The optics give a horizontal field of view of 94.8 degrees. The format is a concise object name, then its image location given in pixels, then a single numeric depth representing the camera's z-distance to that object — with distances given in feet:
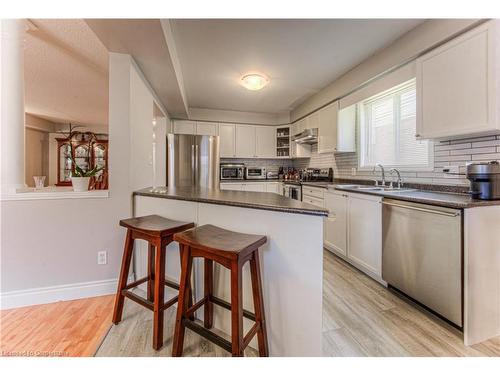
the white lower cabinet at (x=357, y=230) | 7.43
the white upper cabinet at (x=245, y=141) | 16.93
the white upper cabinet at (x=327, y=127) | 11.32
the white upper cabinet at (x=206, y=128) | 16.06
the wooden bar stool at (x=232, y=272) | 3.57
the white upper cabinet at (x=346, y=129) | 11.00
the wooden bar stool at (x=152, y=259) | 4.72
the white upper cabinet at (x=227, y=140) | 16.58
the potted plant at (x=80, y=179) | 6.74
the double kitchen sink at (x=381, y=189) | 7.98
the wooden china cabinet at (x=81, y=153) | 21.93
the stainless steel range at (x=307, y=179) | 13.23
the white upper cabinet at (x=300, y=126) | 14.69
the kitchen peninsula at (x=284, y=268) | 4.03
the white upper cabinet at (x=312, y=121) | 13.15
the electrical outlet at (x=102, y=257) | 6.80
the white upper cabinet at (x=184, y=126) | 15.81
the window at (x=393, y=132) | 8.38
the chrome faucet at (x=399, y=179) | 8.57
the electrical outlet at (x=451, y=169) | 6.75
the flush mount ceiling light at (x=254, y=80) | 9.79
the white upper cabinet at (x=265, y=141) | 17.34
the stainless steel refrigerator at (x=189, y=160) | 13.03
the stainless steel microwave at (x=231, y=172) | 16.33
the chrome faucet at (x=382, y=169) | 9.14
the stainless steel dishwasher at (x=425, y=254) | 5.12
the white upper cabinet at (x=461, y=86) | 5.22
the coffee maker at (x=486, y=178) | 5.19
